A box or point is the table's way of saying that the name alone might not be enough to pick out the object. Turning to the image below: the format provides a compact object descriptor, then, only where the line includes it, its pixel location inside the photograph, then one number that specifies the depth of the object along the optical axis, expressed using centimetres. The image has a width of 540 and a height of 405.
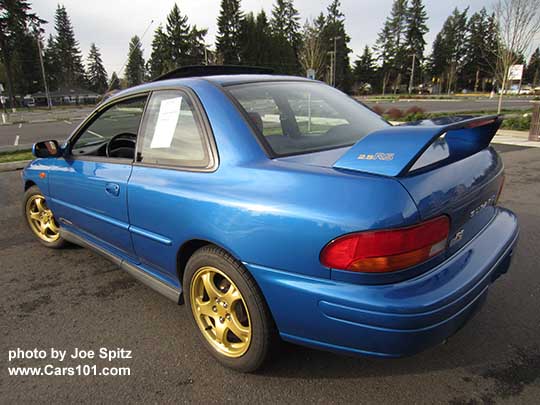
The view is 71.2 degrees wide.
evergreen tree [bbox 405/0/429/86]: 7838
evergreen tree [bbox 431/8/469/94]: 7931
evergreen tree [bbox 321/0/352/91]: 7869
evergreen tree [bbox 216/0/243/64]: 6869
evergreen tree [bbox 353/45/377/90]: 8475
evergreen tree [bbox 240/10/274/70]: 7038
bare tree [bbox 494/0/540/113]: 1434
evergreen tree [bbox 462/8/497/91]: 7712
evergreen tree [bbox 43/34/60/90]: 7448
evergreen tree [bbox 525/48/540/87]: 7388
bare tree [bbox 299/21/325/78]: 2668
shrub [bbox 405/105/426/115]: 1656
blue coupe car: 154
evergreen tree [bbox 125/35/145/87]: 8919
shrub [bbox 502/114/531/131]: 1295
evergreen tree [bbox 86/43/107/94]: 10150
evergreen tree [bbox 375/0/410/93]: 7900
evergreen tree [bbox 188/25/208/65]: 7219
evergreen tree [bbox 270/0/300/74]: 7712
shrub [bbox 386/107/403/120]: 1642
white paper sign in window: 233
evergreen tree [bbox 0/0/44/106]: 4706
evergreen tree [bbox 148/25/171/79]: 7162
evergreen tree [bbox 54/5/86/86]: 8250
